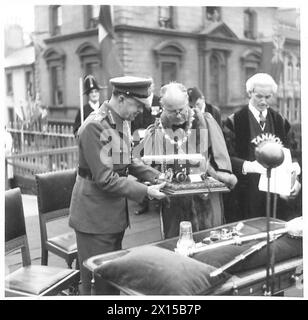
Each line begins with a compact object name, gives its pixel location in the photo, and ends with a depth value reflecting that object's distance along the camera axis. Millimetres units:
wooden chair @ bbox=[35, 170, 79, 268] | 2809
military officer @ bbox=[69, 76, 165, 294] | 2092
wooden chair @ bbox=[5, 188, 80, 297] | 2236
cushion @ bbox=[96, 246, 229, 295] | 1609
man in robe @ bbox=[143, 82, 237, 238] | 2514
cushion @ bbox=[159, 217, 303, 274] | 1792
